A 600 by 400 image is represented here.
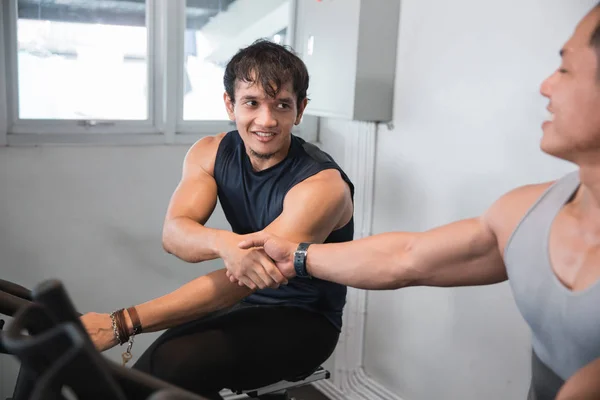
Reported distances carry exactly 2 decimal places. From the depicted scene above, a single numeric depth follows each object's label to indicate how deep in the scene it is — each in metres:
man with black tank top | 1.73
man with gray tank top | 1.16
